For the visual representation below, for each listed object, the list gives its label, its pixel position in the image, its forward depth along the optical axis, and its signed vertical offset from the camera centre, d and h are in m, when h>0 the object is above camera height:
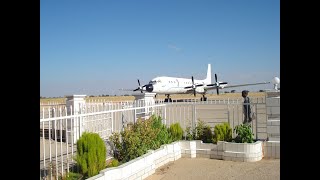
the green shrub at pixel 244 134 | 6.01 -1.11
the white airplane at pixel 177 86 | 27.36 +0.46
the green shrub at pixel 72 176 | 4.08 -1.50
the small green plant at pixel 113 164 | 4.66 -1.45
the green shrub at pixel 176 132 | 6.98 -1.23
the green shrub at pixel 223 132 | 6.47 -1.16
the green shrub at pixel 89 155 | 4.21 -1.15
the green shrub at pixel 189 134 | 6.90 -1.30
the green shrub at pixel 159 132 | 6.07 -1.13
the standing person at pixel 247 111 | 7.01 -0.65
